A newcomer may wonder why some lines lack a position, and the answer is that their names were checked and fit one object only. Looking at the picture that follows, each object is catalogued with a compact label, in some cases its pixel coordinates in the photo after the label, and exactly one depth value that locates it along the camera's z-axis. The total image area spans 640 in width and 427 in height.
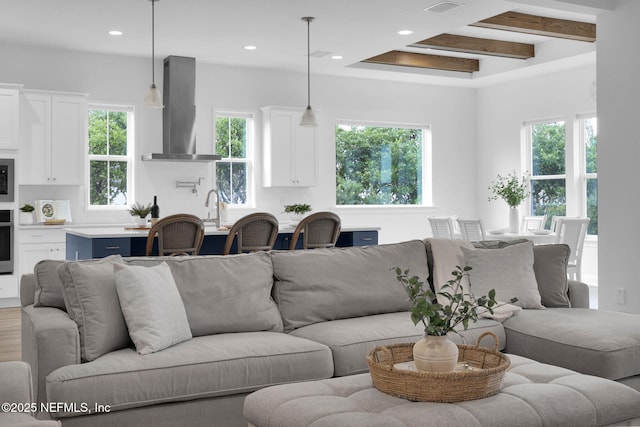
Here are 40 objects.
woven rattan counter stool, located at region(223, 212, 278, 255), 5.64
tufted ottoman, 2.17
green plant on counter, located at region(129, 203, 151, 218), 6.42
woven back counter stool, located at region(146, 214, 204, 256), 5.34
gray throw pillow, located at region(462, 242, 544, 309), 3.96
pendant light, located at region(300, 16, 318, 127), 7.07
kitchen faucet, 6.59
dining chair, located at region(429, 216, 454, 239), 7.50
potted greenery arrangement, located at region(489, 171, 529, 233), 6.92
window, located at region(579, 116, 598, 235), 8.77
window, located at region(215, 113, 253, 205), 8.81
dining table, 6.80
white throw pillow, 2.93
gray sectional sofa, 2.71
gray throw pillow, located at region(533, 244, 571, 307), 4.12
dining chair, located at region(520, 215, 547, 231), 8.04
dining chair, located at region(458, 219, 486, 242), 6.98
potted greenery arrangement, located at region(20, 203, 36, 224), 7.46
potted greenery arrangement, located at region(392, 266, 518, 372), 2.40
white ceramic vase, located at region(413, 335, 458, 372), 2.43
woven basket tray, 2.31
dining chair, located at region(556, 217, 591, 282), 6.76
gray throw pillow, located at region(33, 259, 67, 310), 3.22
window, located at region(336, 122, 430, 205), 9.69
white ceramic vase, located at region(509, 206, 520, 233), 7.03
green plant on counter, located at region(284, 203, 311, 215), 7.19
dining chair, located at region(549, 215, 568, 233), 7.38
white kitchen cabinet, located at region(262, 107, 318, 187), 8.73
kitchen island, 5.55
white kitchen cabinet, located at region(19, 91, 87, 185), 7.45
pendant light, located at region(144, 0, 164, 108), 6.21
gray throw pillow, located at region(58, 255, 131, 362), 2.90
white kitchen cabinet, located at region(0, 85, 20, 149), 7.08
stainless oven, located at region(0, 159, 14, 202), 7.06
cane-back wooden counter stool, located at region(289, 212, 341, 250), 6.03
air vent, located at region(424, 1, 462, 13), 5.98
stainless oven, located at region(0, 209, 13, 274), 7.08
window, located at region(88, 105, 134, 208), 8.14
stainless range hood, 8.05
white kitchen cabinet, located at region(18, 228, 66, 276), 7.29
